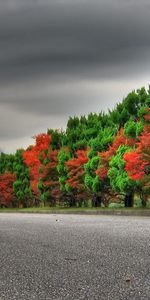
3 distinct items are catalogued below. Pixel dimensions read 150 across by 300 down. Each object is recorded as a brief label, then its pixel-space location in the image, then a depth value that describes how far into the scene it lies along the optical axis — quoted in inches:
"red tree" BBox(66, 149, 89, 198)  1764.3
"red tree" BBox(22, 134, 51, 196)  2182.6
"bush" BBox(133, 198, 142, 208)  1804.4
